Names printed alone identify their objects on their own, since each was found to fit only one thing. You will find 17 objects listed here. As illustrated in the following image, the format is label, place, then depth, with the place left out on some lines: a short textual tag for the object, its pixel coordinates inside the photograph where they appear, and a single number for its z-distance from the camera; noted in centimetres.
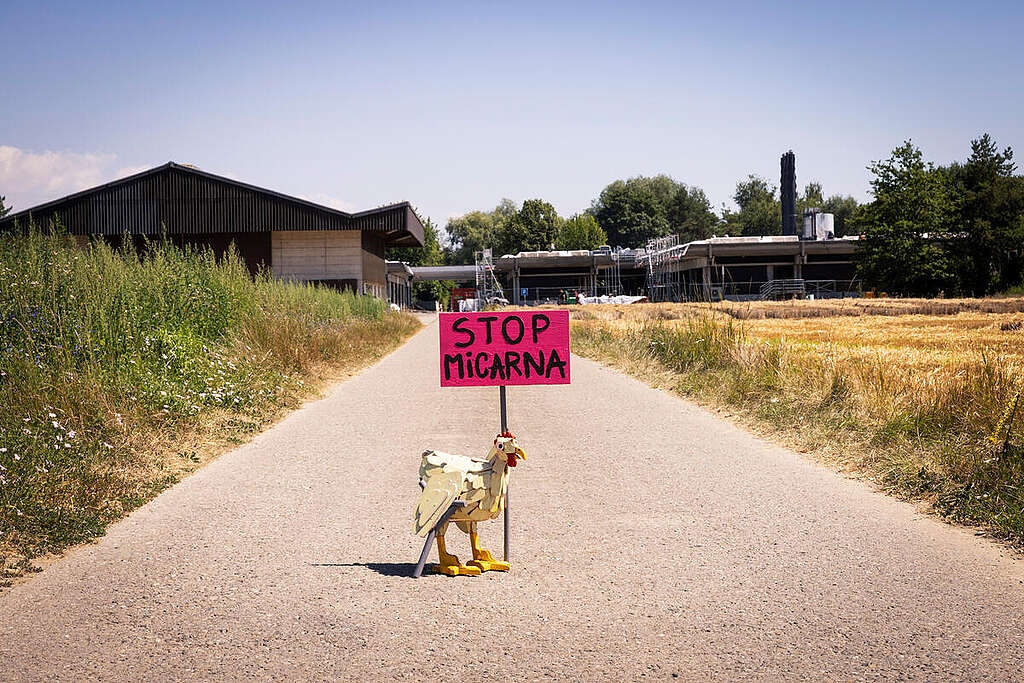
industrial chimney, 11188
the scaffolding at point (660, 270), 7275
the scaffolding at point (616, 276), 8325
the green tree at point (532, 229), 11450
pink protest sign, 566
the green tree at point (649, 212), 14200
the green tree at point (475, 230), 14562
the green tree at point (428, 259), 12221
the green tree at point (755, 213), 13775
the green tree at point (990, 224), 5822
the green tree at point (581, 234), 12000
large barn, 4012
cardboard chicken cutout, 500
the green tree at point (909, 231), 6097
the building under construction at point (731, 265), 7650
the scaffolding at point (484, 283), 6787
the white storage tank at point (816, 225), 8512
